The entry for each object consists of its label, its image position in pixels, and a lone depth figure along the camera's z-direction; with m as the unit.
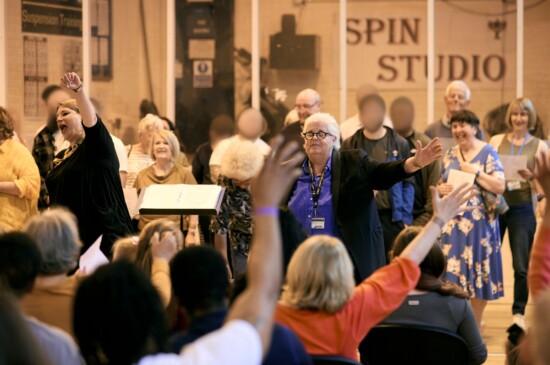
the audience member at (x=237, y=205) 11.21
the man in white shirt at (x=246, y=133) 14.61
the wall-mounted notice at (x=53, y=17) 18.24
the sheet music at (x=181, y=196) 10.69
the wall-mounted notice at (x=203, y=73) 18.91
